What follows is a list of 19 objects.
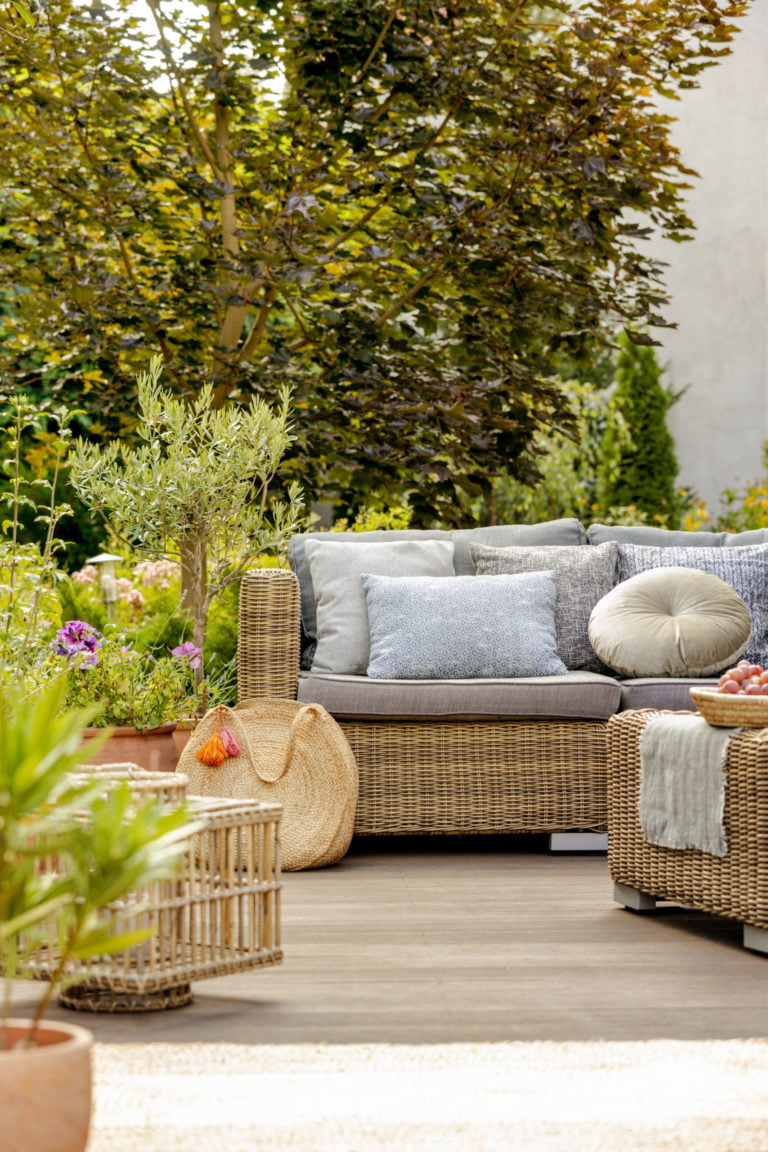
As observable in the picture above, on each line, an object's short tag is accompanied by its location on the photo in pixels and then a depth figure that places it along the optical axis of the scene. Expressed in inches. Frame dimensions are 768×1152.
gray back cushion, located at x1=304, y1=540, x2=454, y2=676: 314.5
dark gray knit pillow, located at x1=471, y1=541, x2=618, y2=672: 324.3
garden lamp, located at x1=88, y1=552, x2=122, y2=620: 381.9
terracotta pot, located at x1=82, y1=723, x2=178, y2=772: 293.9
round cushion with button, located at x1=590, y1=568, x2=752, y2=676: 304.9
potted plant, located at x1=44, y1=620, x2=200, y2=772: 293.9
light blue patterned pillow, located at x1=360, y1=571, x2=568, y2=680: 304.6
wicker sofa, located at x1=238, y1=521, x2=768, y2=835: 296.1
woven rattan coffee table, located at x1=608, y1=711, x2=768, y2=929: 202.5
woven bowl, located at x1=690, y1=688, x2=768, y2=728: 207.1
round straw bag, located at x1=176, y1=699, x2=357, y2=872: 278.9
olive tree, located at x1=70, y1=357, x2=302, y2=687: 299.8
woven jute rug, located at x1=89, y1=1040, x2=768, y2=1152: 124.8
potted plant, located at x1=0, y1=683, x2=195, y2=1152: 94.8
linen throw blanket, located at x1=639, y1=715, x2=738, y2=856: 210.1
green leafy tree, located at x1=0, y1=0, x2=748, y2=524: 356.2
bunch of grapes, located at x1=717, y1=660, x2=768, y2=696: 211.2
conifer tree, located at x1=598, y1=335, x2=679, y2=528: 789.7
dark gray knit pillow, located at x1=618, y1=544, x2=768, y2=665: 322.9
